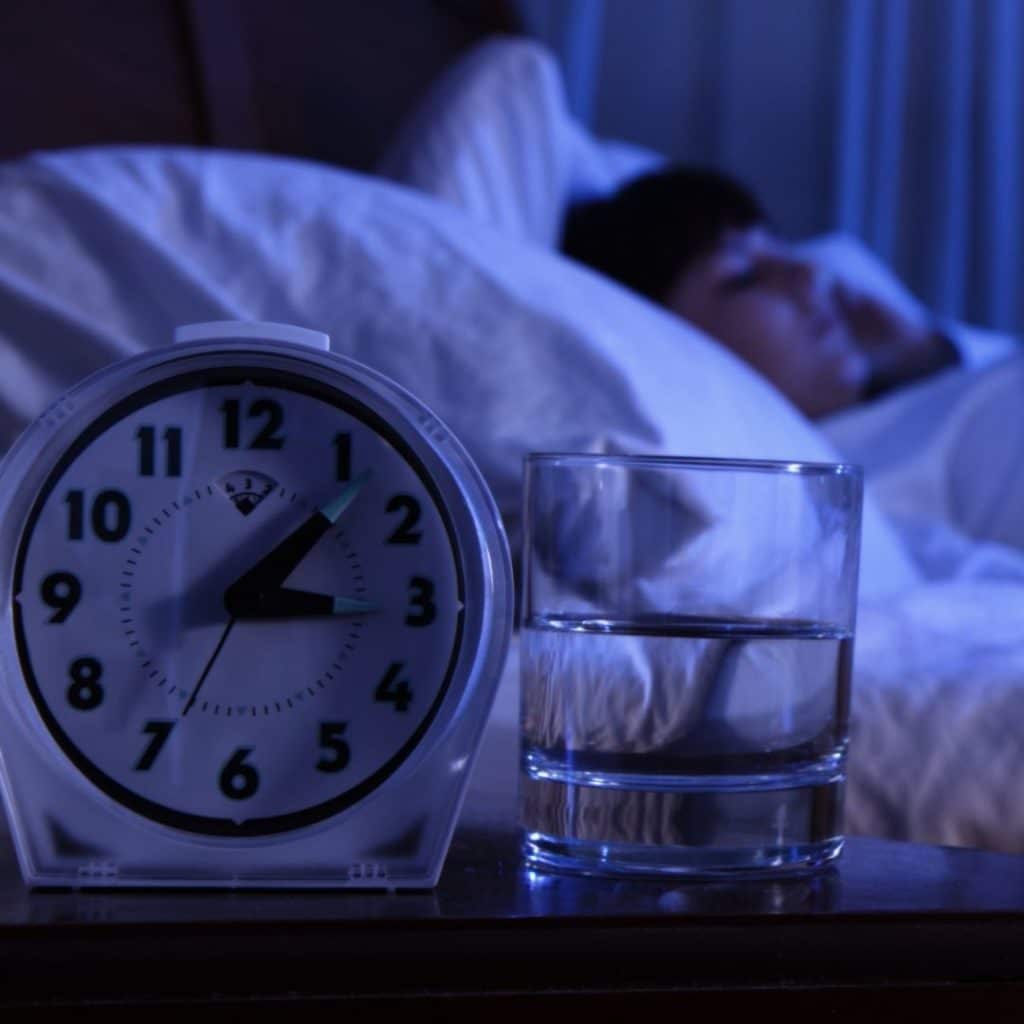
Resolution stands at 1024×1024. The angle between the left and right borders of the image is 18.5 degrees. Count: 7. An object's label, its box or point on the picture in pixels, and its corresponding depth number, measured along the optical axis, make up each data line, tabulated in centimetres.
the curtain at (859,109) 240
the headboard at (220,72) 125
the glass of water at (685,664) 64
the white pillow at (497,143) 138
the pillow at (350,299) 89
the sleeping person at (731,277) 167
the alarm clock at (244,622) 63
